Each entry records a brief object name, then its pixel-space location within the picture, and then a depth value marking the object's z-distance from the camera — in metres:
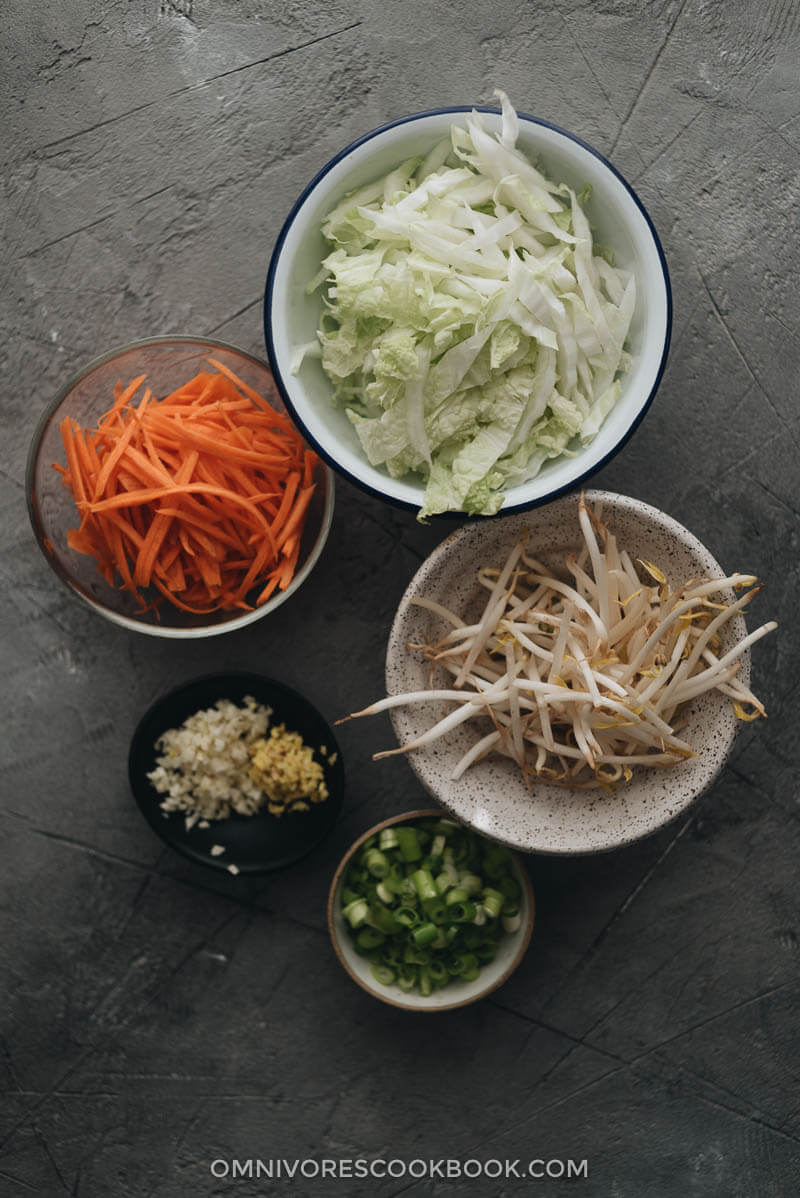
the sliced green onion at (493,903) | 1.02
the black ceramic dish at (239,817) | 1.04
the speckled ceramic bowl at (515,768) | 0.98
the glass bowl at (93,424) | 1.02
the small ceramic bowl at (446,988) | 1.03
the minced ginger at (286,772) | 1.03
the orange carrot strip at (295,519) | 1.00
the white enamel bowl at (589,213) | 0.95
